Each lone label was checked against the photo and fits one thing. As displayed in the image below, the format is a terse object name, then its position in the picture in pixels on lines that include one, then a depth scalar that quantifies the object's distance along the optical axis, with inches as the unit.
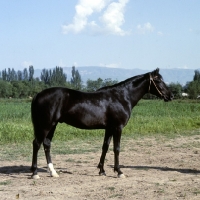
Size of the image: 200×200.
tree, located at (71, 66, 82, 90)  7024.6
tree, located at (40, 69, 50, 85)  6821.4
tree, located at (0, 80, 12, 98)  4141.2
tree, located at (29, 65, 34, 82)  6815.9
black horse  327.9
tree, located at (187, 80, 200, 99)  3073.3
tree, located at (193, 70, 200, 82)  5113.2
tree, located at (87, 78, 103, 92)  3636.8
